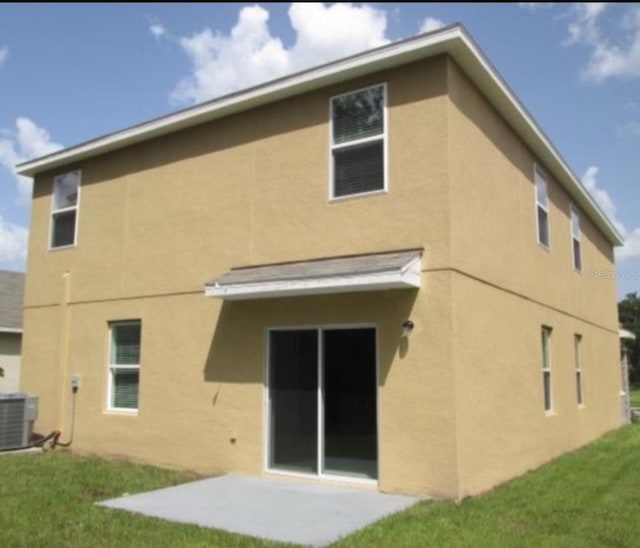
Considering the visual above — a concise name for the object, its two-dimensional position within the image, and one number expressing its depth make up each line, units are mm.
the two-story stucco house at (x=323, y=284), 8969
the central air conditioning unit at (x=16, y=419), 12766
